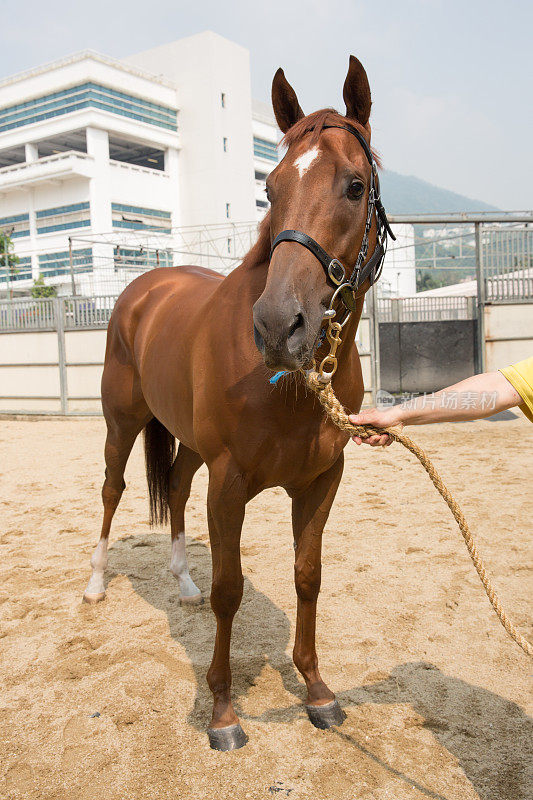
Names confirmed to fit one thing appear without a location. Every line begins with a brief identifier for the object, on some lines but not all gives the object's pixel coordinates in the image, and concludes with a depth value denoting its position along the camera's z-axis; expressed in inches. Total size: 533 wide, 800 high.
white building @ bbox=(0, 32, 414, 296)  1596.9
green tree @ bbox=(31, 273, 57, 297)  1269.7
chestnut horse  63.2
